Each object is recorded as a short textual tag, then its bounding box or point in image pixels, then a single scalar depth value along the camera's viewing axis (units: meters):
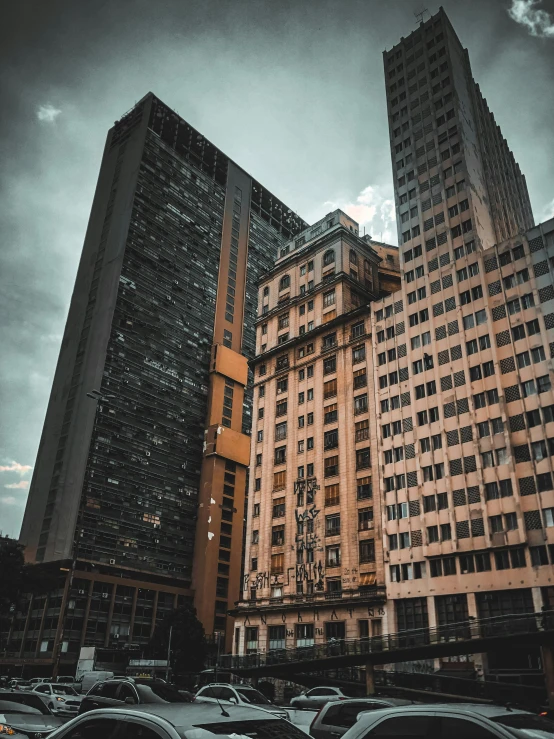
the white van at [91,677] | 40.89
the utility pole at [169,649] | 63.82
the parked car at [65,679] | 58.77
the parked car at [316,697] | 21.75
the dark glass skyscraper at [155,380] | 92.81
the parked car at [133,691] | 15.06
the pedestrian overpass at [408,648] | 33.41
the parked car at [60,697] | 22.74
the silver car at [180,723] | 5.15
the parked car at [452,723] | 5.12
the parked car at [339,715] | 13.39
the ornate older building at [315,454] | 55.22
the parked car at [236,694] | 20.30
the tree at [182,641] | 66.75
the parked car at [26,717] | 12.65
